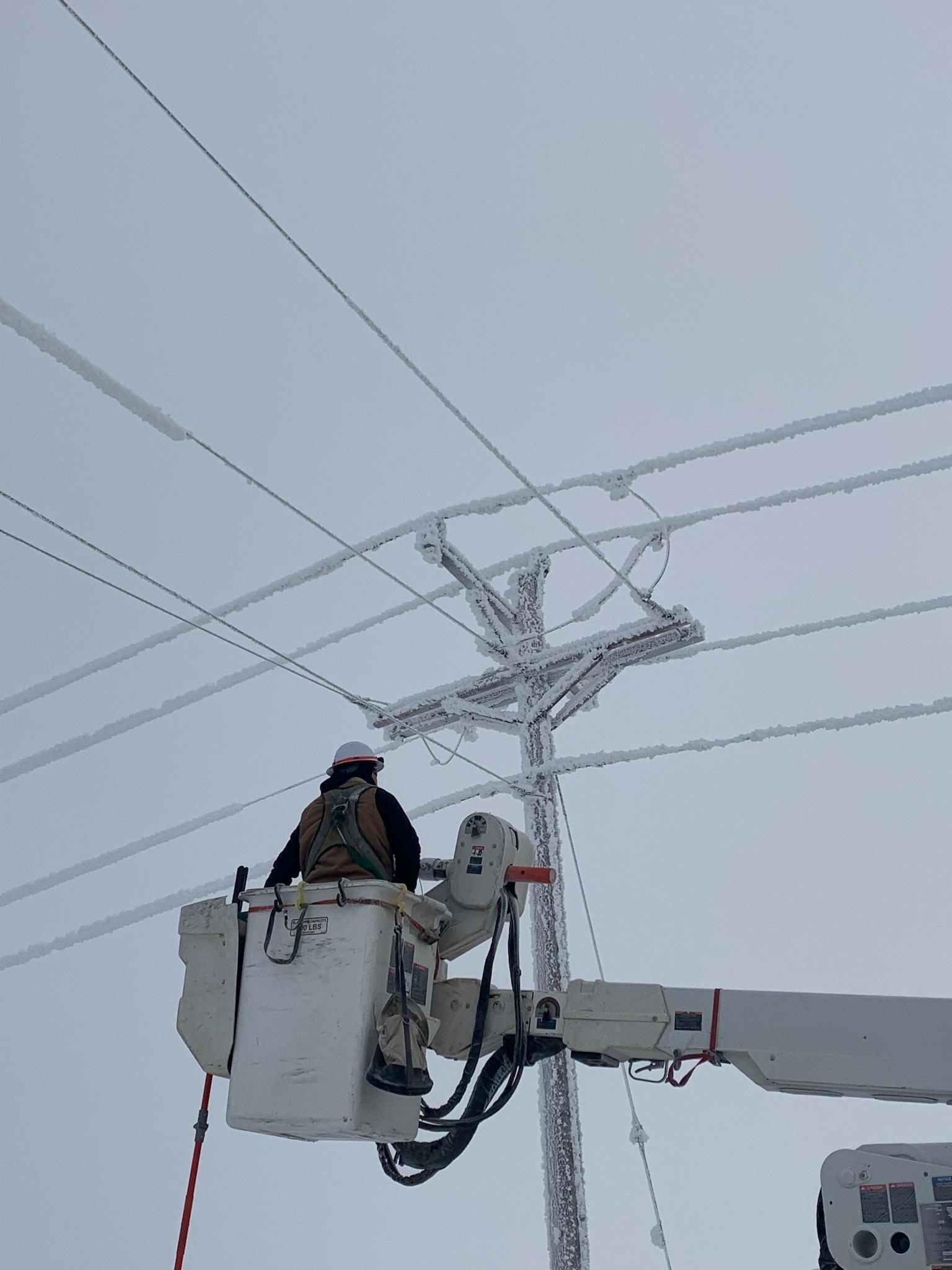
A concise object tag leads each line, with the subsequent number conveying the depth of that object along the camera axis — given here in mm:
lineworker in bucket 5828
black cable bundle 5867
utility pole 9258
